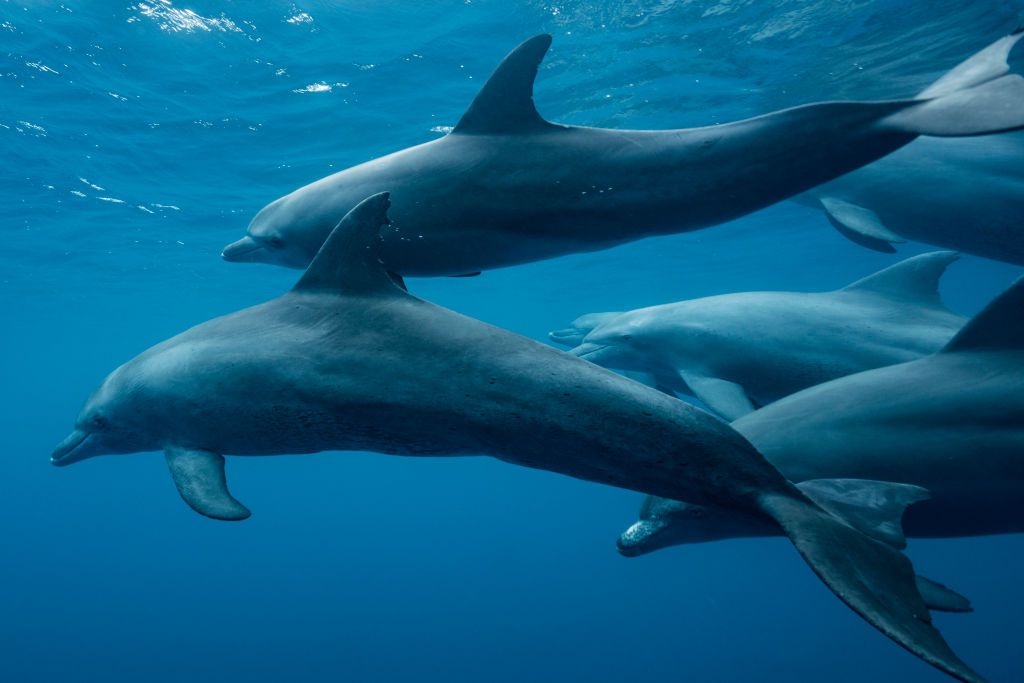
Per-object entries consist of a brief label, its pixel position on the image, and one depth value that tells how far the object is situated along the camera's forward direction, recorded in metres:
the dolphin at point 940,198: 6.54
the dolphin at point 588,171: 3.56
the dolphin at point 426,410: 2.80
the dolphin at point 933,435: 3.95
